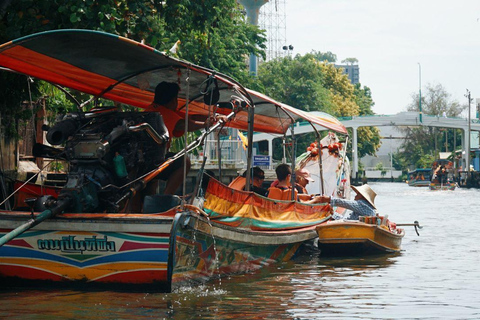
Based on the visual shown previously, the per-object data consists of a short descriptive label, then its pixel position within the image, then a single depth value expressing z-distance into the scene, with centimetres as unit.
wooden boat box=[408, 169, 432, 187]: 7100
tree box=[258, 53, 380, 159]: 5928
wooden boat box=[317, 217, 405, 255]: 1225
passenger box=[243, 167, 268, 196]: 1179
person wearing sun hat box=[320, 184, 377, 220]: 1267
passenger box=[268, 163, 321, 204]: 1174
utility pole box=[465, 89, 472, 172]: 6809
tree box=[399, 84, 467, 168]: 8825
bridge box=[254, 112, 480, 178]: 7344
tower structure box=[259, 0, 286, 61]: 7836
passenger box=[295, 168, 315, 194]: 1399
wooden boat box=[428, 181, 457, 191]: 5846
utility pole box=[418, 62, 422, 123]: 8591
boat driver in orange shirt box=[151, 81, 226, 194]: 856
